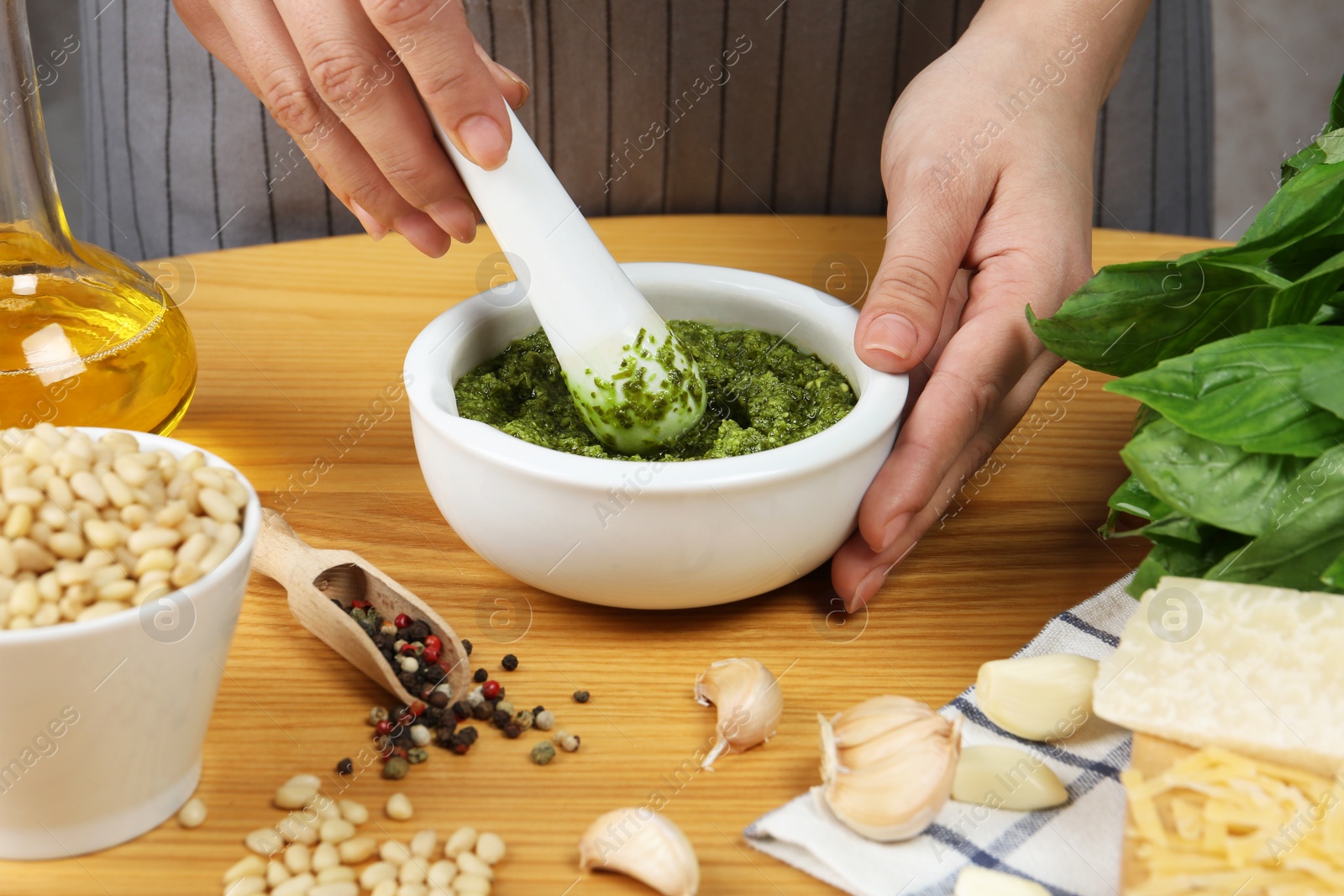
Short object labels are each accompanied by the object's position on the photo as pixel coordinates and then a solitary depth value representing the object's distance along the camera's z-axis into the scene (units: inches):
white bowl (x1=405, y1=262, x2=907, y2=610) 36.3
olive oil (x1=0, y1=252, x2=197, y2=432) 38.7
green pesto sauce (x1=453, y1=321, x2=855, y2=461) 38.4
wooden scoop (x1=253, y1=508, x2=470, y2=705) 36.5
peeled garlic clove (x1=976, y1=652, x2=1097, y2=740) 36.0
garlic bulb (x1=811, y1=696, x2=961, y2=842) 34.7
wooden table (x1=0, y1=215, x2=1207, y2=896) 35.2
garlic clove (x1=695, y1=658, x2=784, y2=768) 35.9
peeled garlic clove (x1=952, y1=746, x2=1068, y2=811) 35.2
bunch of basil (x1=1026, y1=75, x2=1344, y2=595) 34.8
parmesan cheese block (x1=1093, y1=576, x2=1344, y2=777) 33.8
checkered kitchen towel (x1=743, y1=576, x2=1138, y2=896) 34.4
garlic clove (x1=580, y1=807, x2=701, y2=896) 34.2
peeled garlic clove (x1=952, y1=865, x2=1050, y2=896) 34.1
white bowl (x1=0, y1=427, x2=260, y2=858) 33.5
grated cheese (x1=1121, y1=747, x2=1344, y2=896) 33.2
